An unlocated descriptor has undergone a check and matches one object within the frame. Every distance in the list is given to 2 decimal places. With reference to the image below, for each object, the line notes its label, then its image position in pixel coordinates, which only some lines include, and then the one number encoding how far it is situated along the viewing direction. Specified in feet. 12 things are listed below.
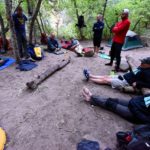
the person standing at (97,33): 17.55
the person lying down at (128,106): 7.06
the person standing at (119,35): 12.26
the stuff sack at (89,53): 17.06
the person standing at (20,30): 15.23
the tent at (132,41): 21.77
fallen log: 10.65
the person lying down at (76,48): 17.18
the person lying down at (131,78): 8.55
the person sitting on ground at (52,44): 18.98
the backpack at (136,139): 5.49
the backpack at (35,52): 16.27
